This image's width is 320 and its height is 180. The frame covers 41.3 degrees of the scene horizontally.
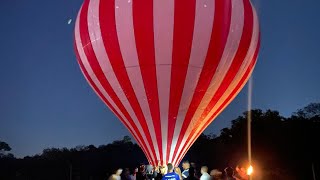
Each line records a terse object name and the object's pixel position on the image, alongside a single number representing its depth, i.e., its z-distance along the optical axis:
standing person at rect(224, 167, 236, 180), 7.64
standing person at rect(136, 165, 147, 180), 8.82
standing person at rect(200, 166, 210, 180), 7.98
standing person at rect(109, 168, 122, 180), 8.47
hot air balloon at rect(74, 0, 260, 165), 9.80
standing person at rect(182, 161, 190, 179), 9.33
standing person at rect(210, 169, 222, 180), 7.98
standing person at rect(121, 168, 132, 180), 9.35
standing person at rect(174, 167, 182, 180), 9.32
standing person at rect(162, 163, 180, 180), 8.35
